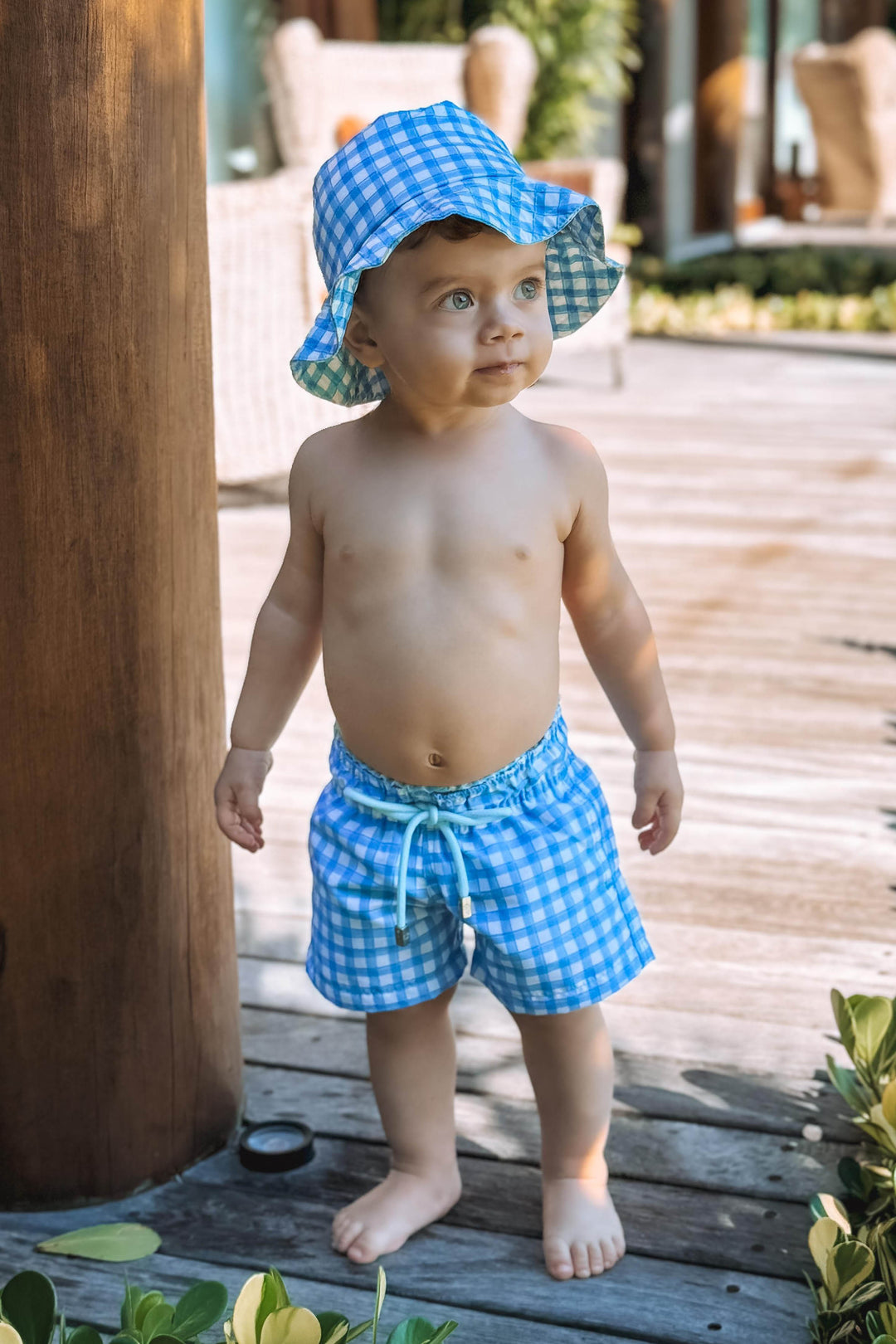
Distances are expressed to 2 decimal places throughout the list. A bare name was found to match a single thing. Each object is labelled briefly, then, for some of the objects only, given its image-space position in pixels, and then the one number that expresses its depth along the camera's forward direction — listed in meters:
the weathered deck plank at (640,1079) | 2.31
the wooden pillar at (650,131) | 10.35
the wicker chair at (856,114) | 10.10
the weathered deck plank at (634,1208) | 2.15
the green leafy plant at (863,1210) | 2.03
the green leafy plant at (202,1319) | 1.93
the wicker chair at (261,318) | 4.58
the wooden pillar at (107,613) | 2.04
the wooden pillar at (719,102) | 12.23
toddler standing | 1.99
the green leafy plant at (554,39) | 9.44
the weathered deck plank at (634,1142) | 2.23
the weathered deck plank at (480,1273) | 2.08
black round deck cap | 2.26
